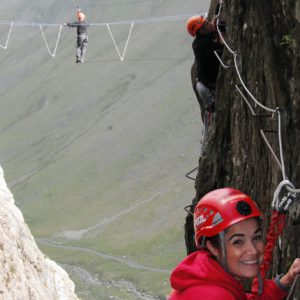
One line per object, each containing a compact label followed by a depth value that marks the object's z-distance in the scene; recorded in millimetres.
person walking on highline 44250
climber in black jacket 14625
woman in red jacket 5317
